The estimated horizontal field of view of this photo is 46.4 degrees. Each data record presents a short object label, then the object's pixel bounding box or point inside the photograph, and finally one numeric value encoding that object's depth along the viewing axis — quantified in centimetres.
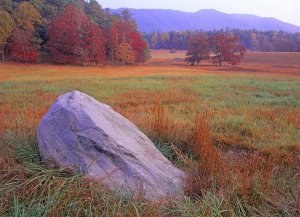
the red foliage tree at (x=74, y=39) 4872
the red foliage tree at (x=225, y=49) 6022
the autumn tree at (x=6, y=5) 5284
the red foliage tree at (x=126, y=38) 5428
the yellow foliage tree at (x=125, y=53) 5362
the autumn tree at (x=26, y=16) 4981
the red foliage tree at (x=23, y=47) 4659
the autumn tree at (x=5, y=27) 4722
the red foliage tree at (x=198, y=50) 6308
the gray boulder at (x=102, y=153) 455
